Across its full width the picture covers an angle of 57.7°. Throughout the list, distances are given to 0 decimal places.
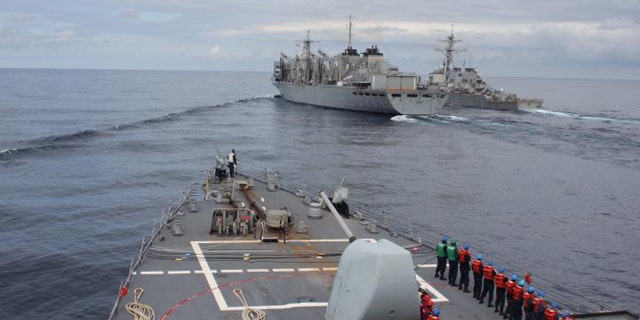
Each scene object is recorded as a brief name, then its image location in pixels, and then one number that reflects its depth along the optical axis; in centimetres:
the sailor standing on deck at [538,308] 1337
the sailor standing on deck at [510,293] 1401
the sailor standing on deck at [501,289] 1467
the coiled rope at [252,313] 1352
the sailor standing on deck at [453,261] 1638
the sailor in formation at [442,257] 1656
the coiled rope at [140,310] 1345
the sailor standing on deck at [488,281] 1516
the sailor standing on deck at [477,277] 1541
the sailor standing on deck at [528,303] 1348
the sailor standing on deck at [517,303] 1386
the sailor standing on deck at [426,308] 1257
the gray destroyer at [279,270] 1195
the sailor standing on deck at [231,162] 3075
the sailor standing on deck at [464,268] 1616
